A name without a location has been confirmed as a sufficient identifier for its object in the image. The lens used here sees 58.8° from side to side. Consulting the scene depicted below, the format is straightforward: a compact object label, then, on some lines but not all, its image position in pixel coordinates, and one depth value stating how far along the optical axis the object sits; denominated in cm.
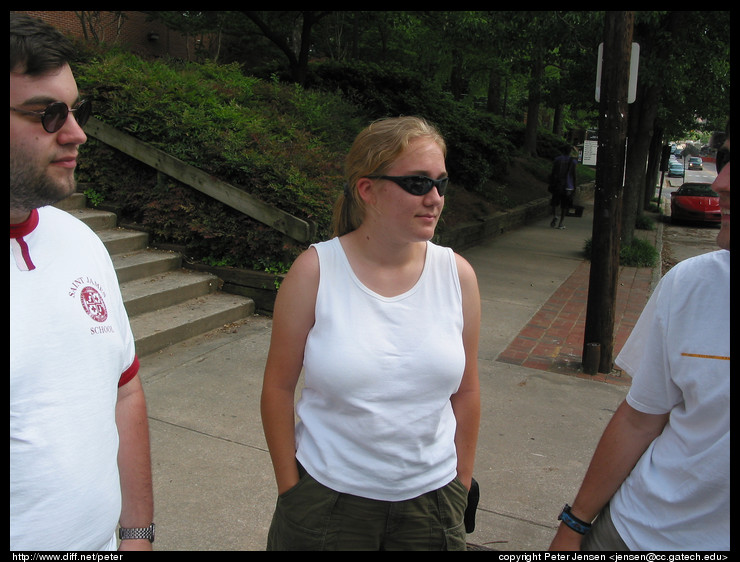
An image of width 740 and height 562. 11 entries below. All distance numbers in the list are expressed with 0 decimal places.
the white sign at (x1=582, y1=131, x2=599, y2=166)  943
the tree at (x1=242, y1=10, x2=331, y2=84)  1321
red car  2161
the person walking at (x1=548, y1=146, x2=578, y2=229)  1570
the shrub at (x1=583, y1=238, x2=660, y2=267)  1123
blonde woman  186
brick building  1600
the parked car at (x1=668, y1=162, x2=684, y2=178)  5705
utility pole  569
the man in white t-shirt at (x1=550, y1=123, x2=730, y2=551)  152
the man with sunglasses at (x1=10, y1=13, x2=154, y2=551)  143
